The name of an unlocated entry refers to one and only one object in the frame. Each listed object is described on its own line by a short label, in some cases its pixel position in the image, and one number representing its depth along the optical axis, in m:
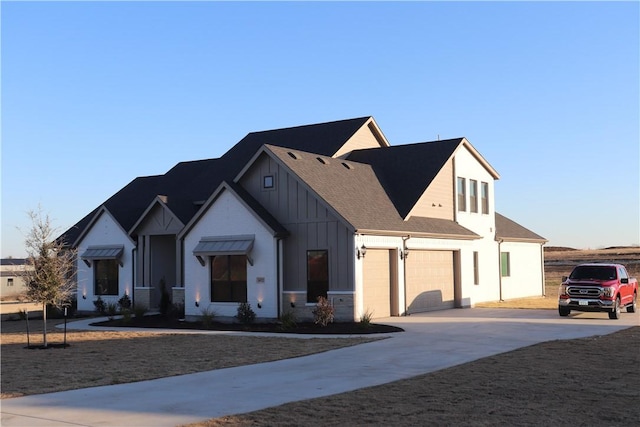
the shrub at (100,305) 33.50
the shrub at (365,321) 23.16
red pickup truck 25.98
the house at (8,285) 61.91
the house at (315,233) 26.23
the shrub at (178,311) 29.58
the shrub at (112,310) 31.72
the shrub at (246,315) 26.44
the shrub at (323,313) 24.08
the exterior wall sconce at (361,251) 25.38
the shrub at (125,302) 32.59
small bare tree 21.06
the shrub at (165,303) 30.97
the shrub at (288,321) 23.81
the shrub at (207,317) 26.10
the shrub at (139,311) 29.44
